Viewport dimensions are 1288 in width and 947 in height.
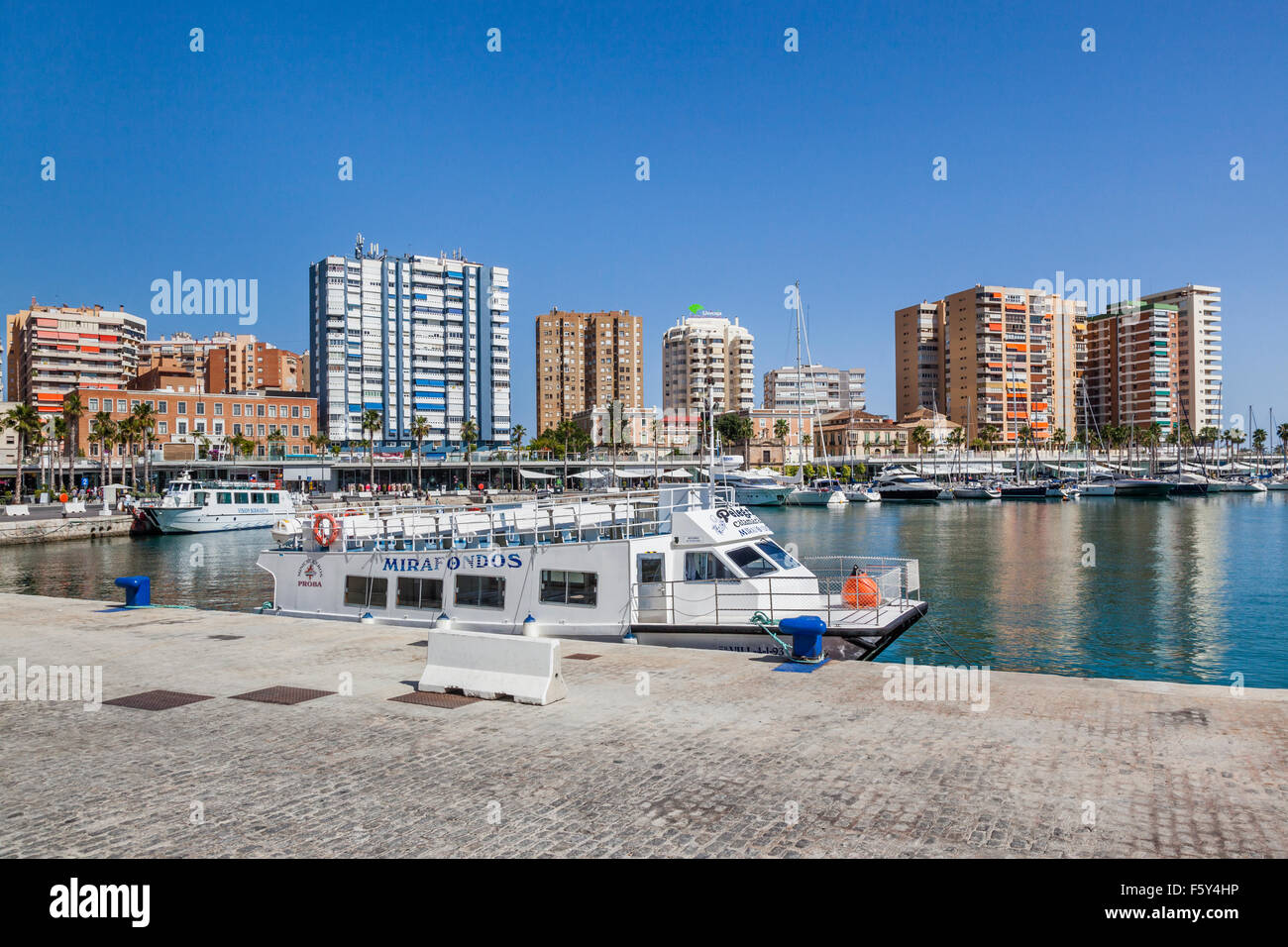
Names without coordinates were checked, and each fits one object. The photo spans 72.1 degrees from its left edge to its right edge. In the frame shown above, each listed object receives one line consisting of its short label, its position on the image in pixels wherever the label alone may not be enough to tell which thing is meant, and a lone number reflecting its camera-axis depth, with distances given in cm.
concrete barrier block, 1207
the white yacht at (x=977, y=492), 12444
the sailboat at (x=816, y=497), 11362
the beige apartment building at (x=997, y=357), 19488
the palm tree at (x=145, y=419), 10194
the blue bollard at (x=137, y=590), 2244
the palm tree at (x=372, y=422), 11725
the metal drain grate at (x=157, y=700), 1222
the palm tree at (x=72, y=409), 10081
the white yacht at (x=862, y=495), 11950
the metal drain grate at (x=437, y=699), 1209
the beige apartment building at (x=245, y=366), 17400
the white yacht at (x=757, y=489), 12181
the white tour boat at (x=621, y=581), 1825
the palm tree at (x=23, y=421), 8800
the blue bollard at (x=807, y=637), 1447
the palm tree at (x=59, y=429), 10125
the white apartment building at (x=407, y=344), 14850
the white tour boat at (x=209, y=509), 7444
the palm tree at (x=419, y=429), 12635
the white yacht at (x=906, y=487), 12338
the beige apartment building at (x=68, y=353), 15400
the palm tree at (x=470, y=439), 13100
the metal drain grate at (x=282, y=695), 1245
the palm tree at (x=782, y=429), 17688
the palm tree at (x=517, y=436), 15238
